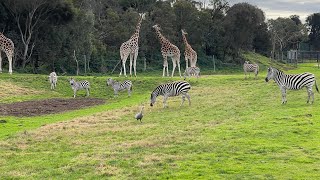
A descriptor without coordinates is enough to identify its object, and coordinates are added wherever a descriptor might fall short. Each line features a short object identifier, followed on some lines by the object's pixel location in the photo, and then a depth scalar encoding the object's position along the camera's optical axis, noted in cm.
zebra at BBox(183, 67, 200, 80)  4047
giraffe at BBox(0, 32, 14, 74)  3756
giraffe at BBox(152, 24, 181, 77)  4219
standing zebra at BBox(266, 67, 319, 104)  2297
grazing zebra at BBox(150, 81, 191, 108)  2488
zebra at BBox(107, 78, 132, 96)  3272
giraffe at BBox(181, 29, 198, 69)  4506
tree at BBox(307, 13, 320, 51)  11500
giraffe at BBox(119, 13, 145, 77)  4003
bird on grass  2003
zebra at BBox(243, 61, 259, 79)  3980
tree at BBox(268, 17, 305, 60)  9226
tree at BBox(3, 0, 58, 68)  4172
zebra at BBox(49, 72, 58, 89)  3384
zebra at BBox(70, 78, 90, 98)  3224
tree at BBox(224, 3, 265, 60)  6456
